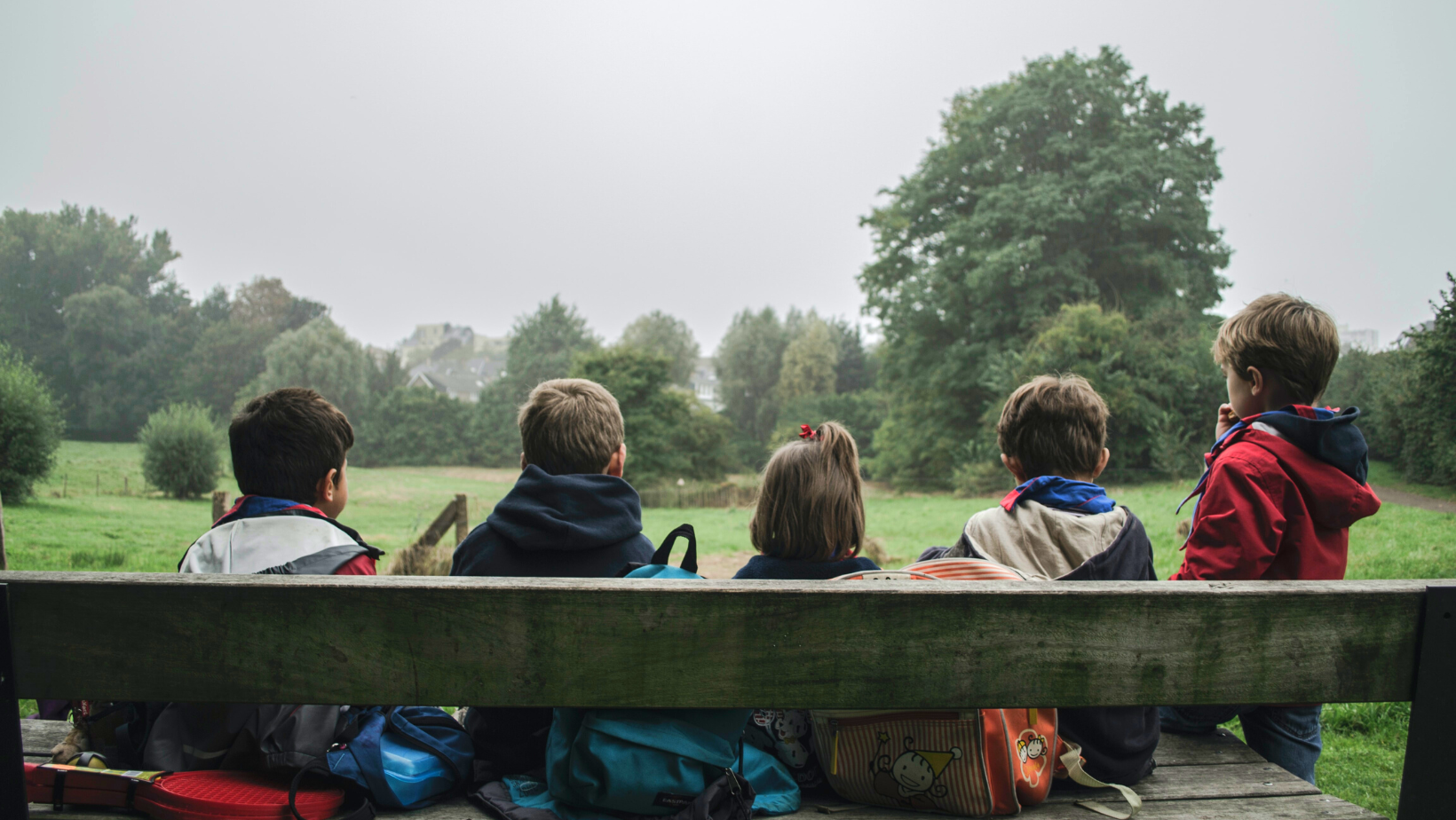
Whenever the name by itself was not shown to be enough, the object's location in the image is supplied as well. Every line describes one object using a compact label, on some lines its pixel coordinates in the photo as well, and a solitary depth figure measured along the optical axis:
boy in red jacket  1.84
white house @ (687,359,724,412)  51.11
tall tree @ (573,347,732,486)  31.09
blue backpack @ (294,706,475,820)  1.43
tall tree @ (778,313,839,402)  40.91
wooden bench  1.12
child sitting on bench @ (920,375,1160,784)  1.62
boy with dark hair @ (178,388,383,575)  1.75
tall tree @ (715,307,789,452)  43.00
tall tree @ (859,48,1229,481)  23.34
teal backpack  1.31
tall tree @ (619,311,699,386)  45.38
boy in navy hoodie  1.90
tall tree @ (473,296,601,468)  18.36
